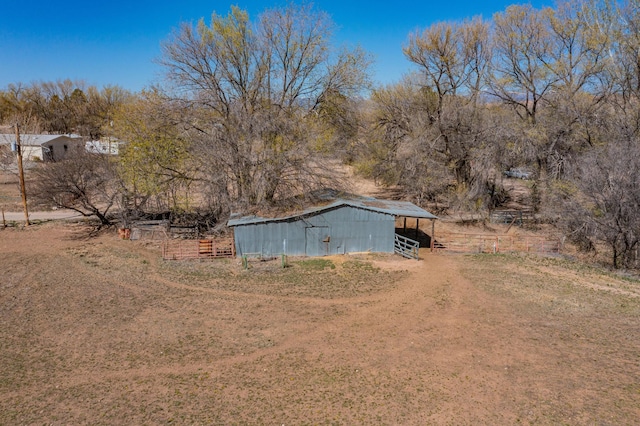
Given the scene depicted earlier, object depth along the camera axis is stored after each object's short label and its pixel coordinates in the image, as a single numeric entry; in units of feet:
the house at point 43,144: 172.45
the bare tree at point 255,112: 84.33
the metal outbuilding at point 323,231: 73.41
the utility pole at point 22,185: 91.04
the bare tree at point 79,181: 89.56
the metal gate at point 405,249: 75.46
